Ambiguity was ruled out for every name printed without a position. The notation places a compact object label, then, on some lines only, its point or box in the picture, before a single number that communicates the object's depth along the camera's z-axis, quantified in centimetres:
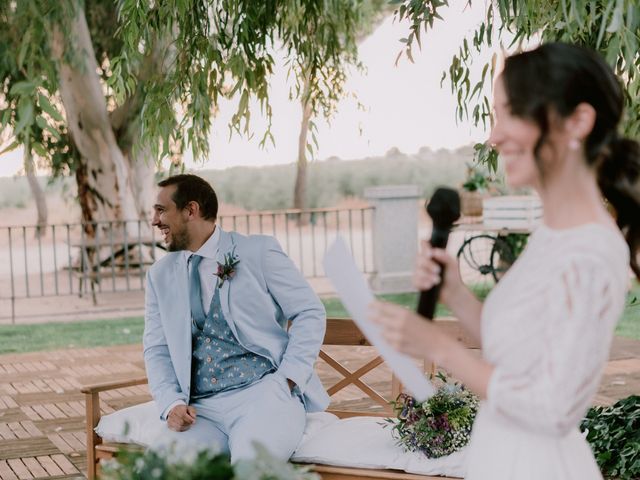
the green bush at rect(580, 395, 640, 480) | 491
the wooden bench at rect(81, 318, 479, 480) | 407
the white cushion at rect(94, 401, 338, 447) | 441
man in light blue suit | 421
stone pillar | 1392
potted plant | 1438
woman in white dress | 167
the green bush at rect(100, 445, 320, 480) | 177
